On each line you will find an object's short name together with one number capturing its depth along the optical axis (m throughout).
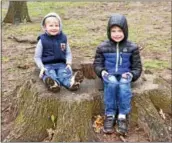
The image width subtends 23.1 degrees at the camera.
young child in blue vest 5.16
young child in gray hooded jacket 4.91
